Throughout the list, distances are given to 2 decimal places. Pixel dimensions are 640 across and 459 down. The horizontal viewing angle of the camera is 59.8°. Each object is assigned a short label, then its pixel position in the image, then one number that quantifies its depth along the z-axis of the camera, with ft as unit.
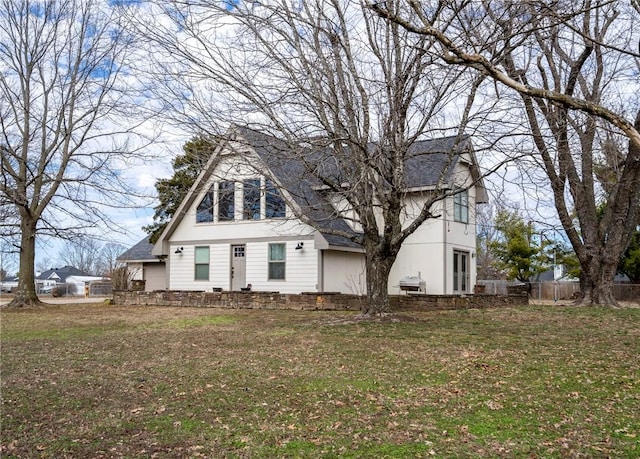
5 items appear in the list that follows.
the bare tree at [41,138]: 61.00
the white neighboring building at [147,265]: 89.25
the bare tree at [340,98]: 34.27
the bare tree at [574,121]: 17.88
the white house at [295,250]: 63.10
